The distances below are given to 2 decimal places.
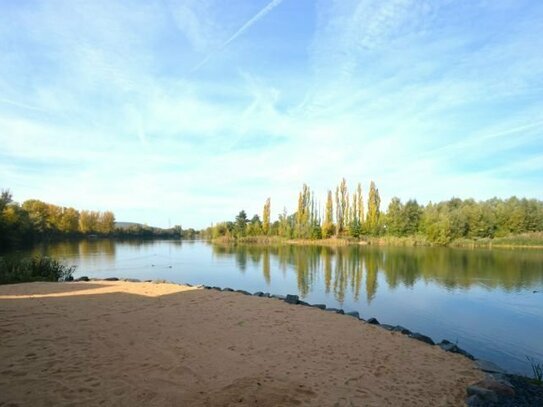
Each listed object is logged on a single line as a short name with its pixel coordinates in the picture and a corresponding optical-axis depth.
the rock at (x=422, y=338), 6.91
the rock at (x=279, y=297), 10.59
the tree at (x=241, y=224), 62.86
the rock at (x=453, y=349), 6.34
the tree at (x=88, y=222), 71.07
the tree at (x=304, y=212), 58.00
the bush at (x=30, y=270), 12.38
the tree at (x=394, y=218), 54.56
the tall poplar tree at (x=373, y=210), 57.08
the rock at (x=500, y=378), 4.90
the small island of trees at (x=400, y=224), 47.78
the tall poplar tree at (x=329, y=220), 57.80
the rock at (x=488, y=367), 5.51
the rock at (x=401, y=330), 7.42
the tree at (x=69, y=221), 63.28
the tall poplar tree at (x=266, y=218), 62.25
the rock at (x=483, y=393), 4.33
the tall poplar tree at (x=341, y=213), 59.72
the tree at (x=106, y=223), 76.34
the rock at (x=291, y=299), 9.89
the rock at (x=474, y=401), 4.16
